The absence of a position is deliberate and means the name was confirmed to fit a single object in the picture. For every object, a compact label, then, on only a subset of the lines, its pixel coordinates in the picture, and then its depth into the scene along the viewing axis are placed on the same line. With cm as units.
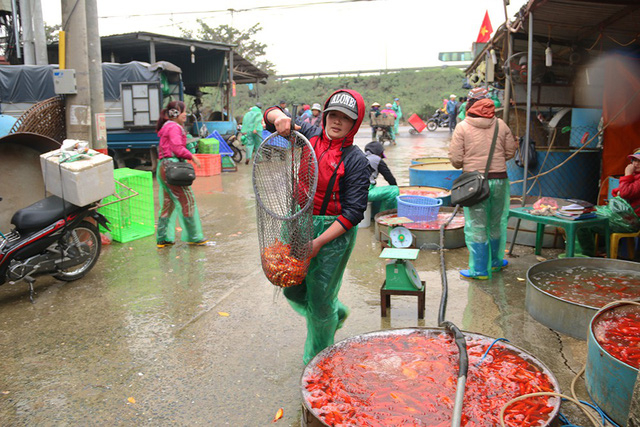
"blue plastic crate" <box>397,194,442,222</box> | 712
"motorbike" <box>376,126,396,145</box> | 2313
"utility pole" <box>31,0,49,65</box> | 1672
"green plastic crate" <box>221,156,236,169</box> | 1545
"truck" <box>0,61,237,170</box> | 1393
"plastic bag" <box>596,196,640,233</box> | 524
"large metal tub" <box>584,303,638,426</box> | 289
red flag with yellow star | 1717
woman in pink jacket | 670
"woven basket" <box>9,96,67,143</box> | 693
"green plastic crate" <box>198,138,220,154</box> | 1475
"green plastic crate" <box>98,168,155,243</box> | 732
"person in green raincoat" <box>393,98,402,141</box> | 2645
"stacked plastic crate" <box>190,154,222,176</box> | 1411
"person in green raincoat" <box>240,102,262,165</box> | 1398
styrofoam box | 543
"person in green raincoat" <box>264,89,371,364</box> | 315
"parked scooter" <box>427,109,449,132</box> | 3322
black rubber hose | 245
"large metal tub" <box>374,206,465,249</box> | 689
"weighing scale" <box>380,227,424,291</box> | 468
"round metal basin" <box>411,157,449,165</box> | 1194
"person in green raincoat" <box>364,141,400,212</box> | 787
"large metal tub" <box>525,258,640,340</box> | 412
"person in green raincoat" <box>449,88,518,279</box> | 559
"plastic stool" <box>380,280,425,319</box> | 469
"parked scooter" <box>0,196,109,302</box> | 514
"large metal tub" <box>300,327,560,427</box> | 262
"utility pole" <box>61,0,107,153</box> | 684
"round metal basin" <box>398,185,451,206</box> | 882
